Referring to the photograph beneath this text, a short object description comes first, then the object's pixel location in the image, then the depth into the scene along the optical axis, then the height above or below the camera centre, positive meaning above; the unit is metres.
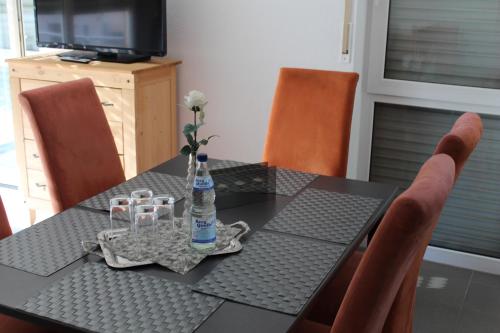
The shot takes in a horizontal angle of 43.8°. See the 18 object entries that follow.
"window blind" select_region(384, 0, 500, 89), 3.27 -0.18
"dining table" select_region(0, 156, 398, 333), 1.45 -0.70
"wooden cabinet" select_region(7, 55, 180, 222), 3.59 -0.61
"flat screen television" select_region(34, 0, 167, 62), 3.75 -0.17
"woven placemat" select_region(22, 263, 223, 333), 1.41 -0.71
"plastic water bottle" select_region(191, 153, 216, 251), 1.74 -0.56
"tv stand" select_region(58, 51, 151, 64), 3.79 -0.35
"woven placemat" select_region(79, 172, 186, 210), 2.16 -0.67
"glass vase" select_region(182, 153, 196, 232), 1.92 -0.58
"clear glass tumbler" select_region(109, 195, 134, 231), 1.95 -0.66
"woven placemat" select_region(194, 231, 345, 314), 1.54 -0.70
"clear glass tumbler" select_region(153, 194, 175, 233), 1.93 -0.65
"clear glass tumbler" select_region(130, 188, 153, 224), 1.85 -0.60
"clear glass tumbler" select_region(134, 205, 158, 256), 1.83 -0.64
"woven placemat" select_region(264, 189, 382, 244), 1.96 -0.68
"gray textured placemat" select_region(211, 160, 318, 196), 2.29 -0.66
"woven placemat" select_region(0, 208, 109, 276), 1.70 -0.70
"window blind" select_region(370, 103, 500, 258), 3.42 -0.88
